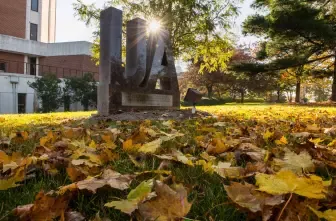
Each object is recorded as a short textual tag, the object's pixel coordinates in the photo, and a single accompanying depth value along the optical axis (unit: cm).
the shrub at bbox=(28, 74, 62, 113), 2161
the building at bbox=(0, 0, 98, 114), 2330
